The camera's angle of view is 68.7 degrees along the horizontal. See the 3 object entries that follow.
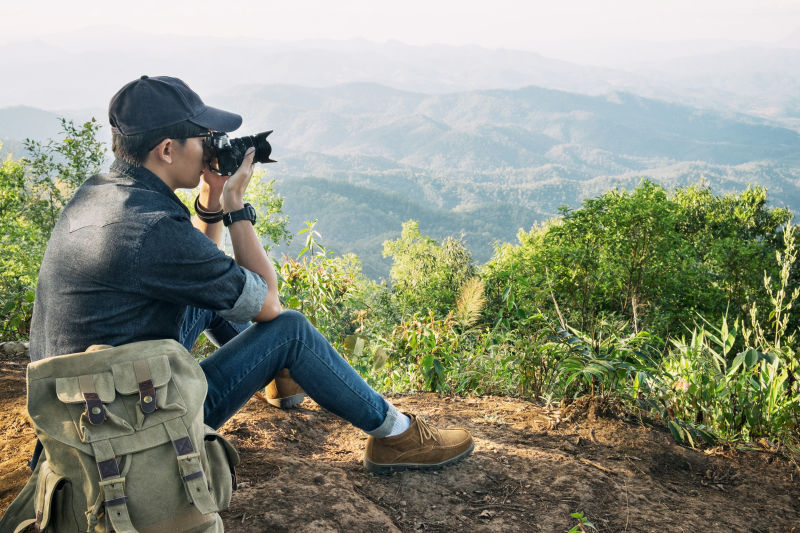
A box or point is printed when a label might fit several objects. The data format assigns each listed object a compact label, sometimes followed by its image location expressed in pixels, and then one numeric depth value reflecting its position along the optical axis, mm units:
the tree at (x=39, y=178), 11023
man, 1479
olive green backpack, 1324
